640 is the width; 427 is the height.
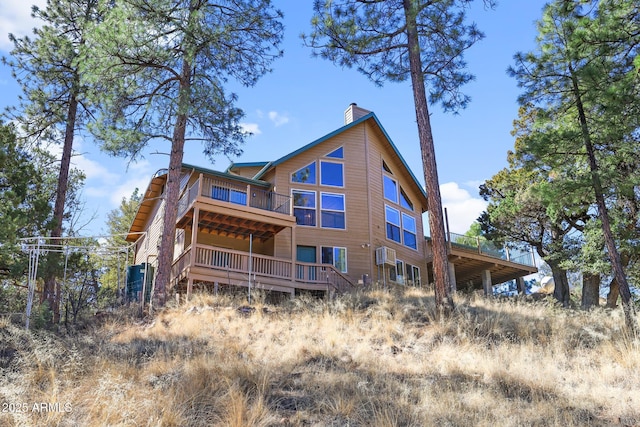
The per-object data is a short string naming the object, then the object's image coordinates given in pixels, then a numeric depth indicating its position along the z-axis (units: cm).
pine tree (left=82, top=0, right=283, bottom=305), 1308
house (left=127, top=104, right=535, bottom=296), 1644
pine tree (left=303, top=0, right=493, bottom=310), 1255
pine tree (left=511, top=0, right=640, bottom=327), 1117
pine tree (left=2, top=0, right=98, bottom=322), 1689
